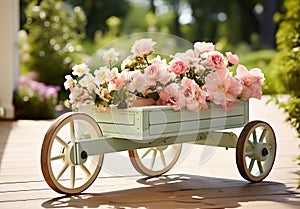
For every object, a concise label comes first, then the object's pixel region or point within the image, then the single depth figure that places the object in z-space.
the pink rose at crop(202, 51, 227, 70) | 4.45
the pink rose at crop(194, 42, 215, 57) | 4.55
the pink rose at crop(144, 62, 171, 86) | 4.26
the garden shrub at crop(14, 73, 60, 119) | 8.47
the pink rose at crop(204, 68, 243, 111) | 4.42
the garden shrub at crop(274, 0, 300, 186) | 4.76
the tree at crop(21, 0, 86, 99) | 9.34
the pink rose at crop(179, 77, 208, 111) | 4.30
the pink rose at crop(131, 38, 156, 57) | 4.42
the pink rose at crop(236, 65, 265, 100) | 4.59
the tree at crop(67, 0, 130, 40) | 21.36
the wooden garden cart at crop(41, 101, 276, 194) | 4.10
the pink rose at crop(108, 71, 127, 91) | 4.20
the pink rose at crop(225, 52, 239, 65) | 4.59
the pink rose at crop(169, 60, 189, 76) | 4.40
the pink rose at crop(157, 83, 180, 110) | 4.30
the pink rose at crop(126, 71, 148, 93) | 4.23
